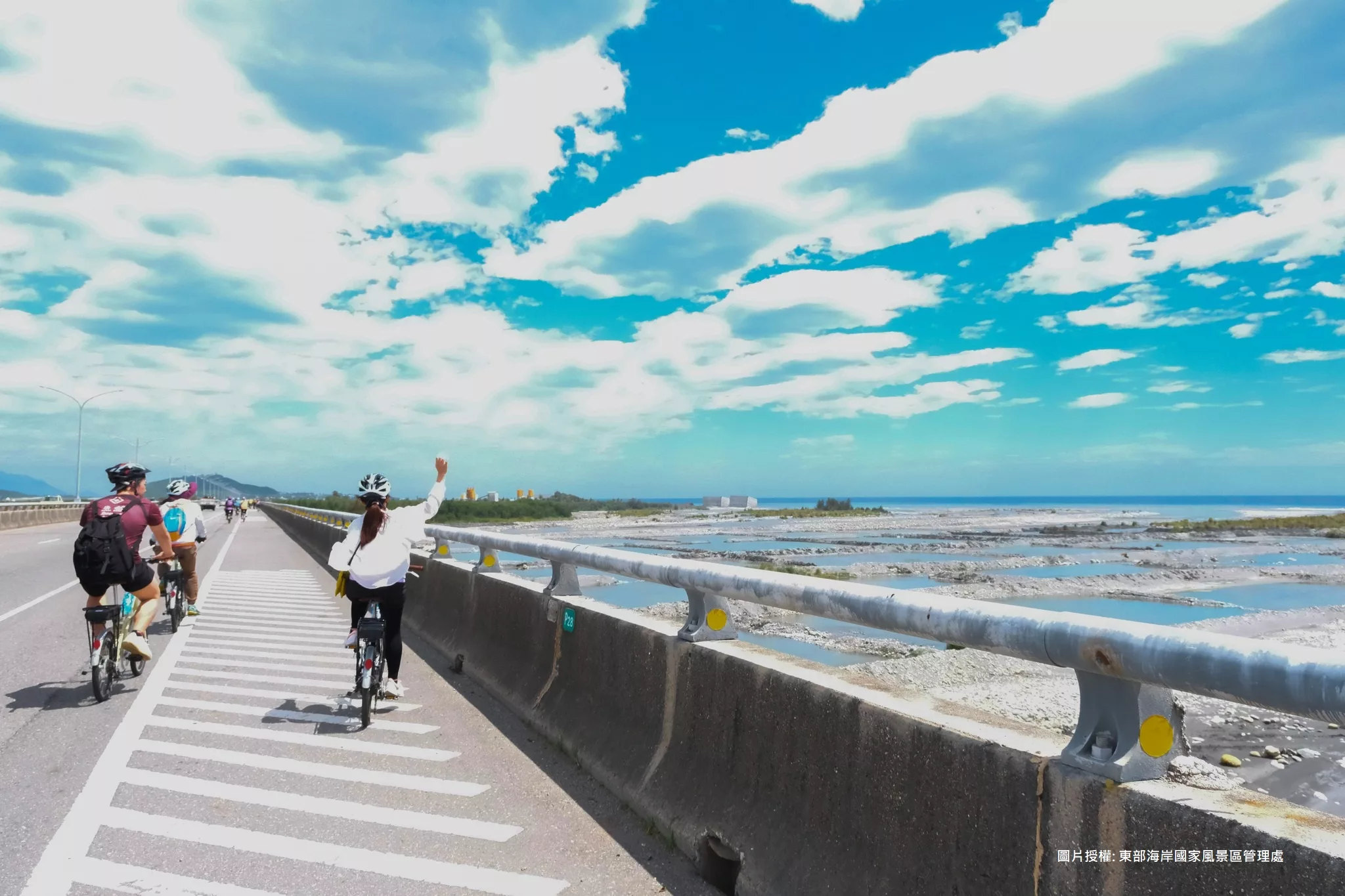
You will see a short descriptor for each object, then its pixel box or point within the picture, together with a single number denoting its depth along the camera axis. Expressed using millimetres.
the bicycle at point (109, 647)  8406
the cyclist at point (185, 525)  12617
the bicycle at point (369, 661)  7445
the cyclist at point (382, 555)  7867
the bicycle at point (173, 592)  12641
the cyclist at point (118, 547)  8703
